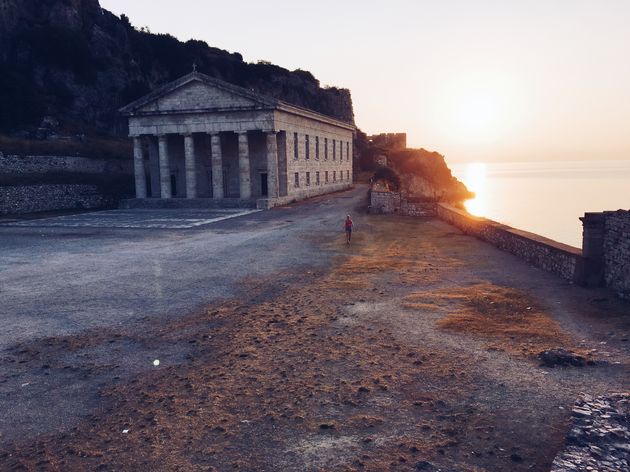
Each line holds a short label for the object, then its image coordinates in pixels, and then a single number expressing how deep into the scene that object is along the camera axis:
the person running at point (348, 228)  22.62
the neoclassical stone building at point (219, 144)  42.81
